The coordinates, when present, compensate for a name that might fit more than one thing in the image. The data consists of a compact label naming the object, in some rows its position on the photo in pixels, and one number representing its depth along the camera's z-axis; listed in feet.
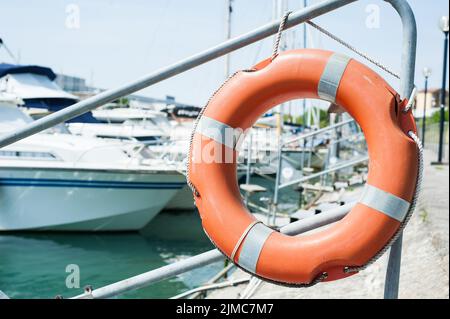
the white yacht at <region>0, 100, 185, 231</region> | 27.17
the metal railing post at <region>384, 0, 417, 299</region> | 6.23
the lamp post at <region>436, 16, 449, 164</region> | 36.35
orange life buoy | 5.76
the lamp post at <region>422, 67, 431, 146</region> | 41.57
